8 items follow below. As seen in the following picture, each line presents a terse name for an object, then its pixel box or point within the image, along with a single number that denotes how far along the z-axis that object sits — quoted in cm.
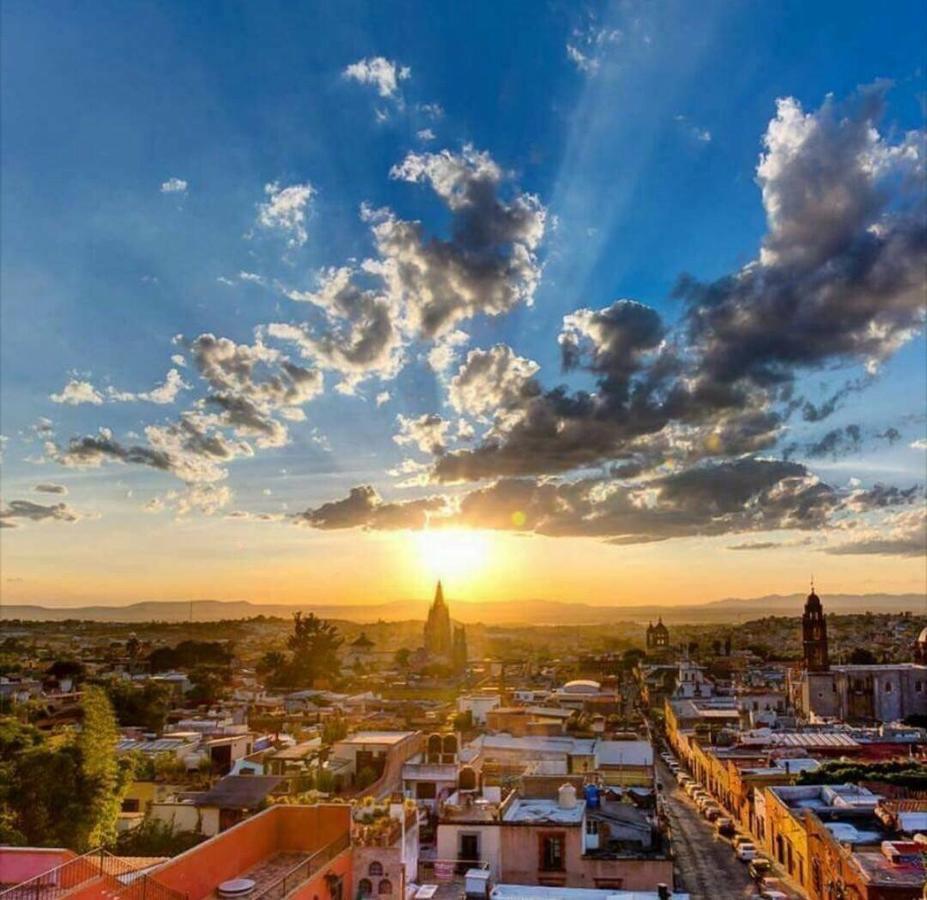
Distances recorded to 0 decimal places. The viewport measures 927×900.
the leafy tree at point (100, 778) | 3650
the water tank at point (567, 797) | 2972
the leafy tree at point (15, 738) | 4075
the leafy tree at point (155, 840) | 3262
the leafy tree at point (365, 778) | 3838
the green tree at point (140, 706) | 6500
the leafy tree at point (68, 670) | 9400
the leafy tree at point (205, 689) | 8331
